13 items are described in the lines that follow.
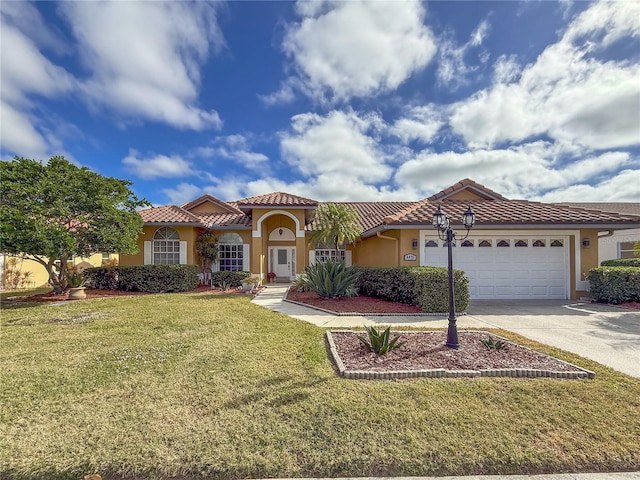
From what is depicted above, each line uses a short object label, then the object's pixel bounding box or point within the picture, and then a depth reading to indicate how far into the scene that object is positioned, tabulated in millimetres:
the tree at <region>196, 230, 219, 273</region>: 18031
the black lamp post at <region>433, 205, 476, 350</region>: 6184
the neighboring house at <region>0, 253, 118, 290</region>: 18150
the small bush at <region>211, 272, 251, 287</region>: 17266
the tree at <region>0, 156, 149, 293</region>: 11008
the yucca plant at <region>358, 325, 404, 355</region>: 5730
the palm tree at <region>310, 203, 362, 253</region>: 14680
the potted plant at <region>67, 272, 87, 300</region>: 13258
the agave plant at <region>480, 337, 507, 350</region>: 6004
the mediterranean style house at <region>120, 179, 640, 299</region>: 12227
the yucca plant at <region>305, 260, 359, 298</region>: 12016
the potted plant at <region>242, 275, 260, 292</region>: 15289
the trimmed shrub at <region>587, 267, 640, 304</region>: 11306
